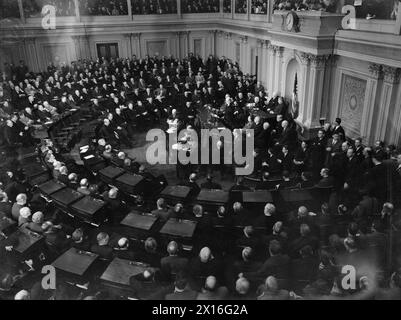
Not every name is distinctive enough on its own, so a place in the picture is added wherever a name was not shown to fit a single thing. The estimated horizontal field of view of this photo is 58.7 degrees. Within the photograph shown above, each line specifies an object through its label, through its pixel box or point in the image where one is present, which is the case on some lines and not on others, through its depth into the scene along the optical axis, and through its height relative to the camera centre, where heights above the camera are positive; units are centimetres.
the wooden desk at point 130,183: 891 -380
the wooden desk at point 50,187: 855 -374
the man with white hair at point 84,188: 852 -373
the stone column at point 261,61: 1991 -219
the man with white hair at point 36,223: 697 -370
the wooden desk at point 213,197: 804 -378
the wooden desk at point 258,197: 784 -370
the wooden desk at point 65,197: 801 -374
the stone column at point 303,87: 1385 -258
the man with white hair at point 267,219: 708 -373
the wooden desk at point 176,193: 841 -384
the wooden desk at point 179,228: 679 -376
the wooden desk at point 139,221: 710 -378
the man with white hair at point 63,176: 914 -369
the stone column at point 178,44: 2701 -166
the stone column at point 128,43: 2644 -149
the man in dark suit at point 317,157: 994 -367
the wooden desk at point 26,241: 647 -376
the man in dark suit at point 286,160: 1028 -381
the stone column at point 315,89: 1323 -256
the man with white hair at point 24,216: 729 -369
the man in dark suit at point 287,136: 1191 -368
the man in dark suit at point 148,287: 534 -382
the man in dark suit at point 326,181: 845 -361
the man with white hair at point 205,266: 586 -379
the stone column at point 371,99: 1100 -247
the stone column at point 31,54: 2395 -194
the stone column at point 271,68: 1738 -228
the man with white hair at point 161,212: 743 -377
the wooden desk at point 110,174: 939 -378
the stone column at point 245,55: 2254 -215
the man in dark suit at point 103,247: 634 -379
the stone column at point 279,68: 1638 -217
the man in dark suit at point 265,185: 879 -383
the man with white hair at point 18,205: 773 -370
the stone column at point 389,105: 1039 -247
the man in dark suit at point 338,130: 1120 -334
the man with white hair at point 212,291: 509 -366
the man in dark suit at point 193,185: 879 -383
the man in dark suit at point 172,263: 588 -380
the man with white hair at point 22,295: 514 -367
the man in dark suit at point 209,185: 894 -387
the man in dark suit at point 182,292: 514 -374
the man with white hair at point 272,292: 507 -367
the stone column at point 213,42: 2738 -158
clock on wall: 1374 -8
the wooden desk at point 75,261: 591 -379
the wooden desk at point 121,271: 571 -385
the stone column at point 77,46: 2525 -156
